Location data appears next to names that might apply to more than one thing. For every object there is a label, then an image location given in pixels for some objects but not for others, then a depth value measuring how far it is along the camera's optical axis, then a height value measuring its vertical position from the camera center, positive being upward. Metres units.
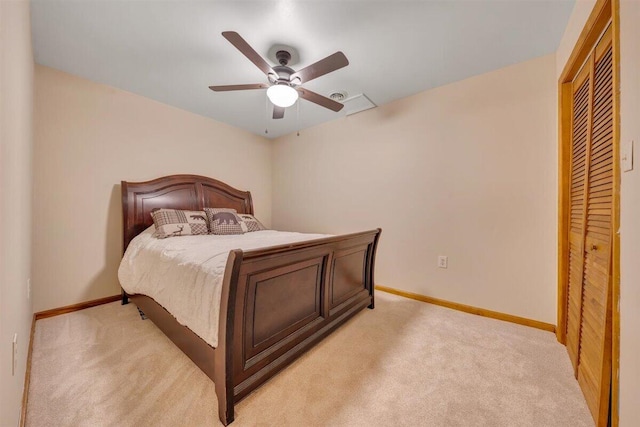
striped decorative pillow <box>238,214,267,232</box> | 3.13 -0.16
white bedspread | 1.27 -0.41
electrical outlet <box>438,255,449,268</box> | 2.54 -0.50
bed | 1.17 -0.63
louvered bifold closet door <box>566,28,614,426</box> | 1.10 -0.09
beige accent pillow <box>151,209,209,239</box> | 2.41 -0.13
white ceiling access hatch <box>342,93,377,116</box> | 2.81 +1.34
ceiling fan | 1.54 +0.99
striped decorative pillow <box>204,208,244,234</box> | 2.79 -0.13
